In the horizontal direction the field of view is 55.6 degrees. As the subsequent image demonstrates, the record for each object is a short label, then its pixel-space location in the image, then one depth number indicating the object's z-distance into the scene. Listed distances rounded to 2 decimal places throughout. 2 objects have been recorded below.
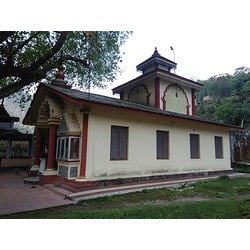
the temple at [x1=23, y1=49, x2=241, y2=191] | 9.23
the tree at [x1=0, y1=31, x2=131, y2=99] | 7.50
